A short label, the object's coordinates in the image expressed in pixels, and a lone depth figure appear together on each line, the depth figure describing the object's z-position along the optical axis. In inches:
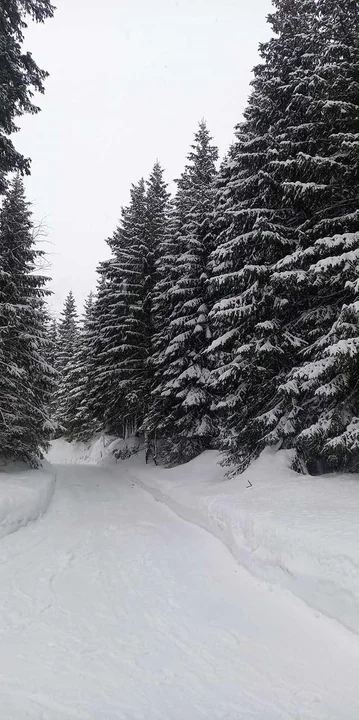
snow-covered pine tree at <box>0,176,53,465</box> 548.1
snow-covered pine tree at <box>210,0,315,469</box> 476.1
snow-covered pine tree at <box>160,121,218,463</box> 700.7
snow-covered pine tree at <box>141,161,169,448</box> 817.9
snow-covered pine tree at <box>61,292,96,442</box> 1228.5
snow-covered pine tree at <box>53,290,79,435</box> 1610.5
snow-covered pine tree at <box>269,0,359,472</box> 363.3
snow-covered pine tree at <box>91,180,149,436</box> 887.1
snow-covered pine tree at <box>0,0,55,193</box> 398.0
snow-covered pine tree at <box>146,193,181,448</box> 772.0
